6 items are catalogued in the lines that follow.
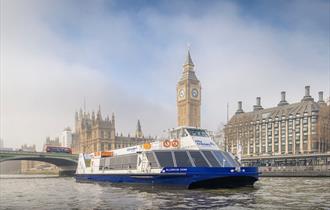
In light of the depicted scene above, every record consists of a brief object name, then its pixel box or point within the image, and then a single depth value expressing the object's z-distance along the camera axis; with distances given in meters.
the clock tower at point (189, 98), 175.00
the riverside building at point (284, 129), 106.12
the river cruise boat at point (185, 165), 32.00
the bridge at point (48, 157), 103.86
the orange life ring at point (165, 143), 36.19
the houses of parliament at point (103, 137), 170.88
